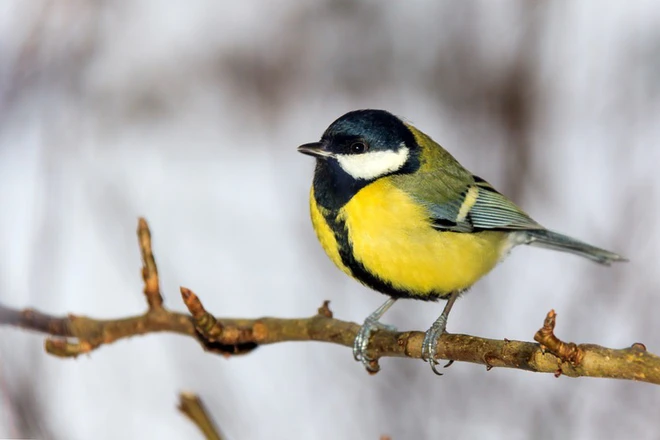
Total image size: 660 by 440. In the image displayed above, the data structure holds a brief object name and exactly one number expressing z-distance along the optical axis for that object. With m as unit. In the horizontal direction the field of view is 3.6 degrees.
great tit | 3.56
